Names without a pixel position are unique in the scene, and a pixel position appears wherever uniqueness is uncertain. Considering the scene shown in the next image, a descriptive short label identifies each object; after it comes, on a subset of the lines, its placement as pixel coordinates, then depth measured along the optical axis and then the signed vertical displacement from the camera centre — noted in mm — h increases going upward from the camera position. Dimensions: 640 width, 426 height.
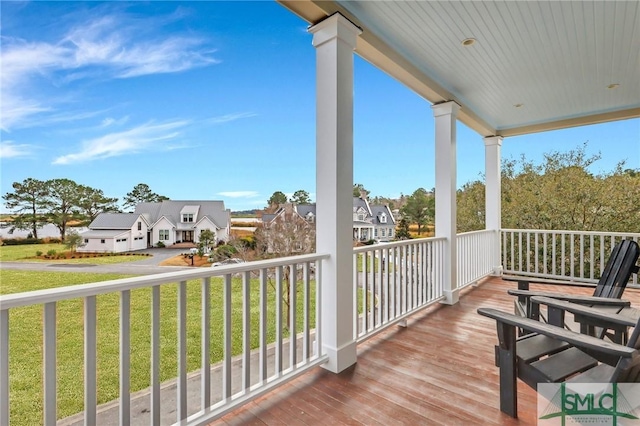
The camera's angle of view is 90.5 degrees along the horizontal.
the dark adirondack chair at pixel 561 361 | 1349 -774
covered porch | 1634 -512
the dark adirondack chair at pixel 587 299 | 1848 -648
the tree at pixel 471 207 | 7484 +148
